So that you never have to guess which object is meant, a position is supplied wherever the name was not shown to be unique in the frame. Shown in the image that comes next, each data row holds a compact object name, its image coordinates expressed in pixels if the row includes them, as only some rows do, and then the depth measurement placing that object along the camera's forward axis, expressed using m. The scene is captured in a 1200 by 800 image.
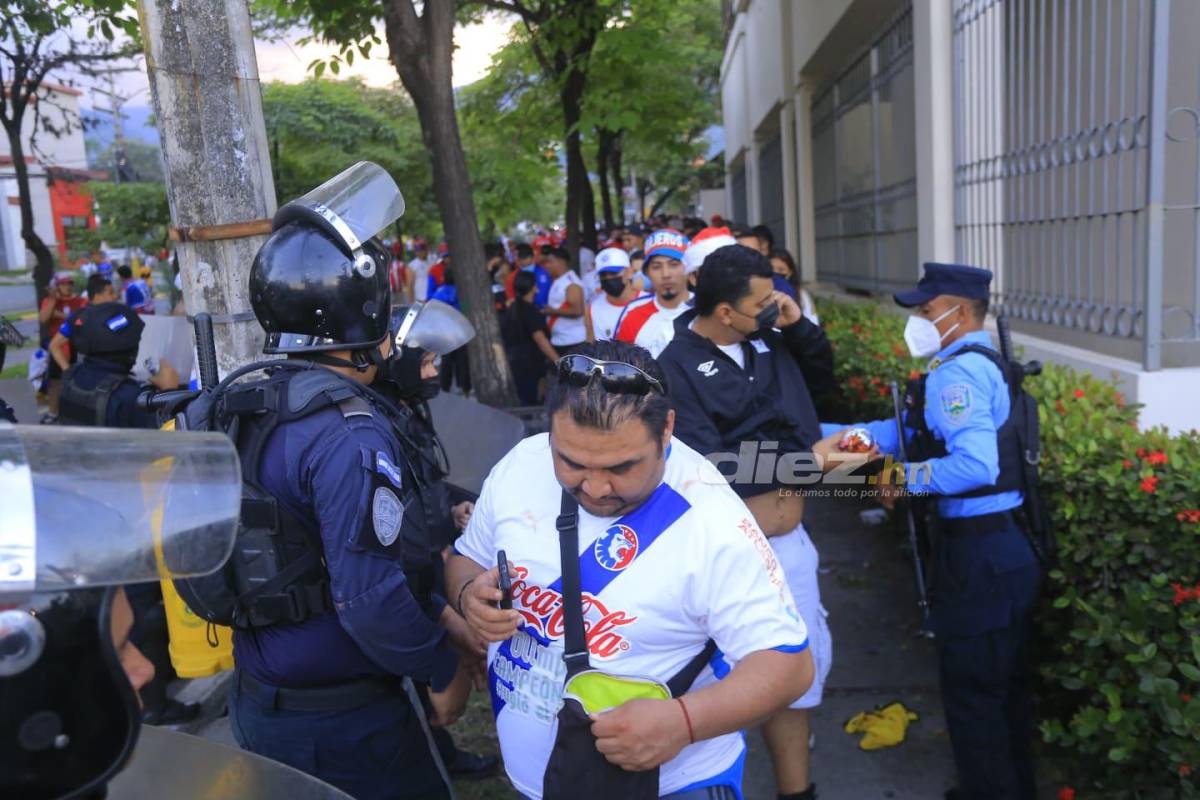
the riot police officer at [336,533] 2.17
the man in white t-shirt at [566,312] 10.02
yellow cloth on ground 4.09
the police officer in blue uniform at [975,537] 3.13
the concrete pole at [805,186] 12.07
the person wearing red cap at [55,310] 7.86
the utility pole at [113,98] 14.77
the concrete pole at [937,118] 5.95
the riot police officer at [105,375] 5.00
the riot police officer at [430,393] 2.55
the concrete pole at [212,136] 3.00
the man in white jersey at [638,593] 1.85
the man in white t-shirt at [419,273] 16.61
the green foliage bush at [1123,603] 2.78
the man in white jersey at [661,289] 5.71
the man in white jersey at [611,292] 7.80
